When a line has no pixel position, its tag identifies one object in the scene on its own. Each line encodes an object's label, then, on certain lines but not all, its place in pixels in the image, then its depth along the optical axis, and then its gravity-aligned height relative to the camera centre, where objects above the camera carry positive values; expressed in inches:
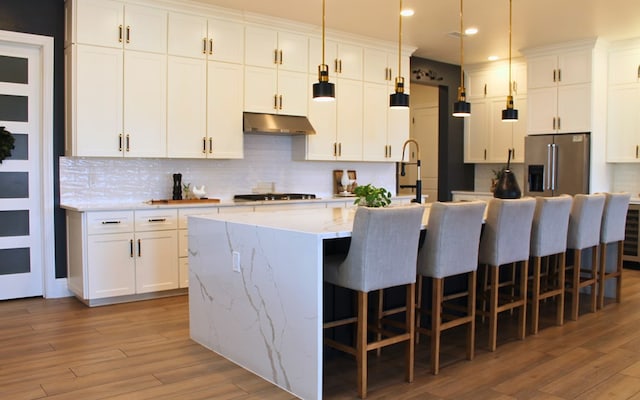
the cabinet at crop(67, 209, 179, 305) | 189.0 -27.0
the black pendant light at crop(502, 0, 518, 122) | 207.6 +24.7
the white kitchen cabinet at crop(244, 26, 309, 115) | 232.4 +46.0
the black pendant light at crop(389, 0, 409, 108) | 174.8 +25.5
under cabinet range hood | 229.3 +22.7
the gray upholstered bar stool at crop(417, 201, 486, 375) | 131.8 -16.9
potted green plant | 141.6 -4.7
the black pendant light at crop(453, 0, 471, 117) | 198.0 +25.3
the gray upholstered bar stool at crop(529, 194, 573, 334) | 163.3 -16.9
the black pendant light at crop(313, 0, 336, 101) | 159.0 +26.1
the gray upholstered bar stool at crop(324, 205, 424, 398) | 115.2 -17.8
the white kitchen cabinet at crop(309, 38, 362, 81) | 252.4 +56.5
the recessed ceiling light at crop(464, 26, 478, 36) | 252.3 +68.3
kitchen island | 112.2 -26.0
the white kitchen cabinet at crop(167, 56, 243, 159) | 213.0 +27.2
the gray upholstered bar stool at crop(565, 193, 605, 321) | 178.9 -16.1
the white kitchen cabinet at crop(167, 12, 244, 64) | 211.9 +55.0
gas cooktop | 231.5 -8.2
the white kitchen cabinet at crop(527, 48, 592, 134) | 275.9 +45.2
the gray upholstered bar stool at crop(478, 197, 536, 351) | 148.3 -16.1
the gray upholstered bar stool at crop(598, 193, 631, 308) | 193.3 -18.6
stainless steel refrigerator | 274.7 +7.9
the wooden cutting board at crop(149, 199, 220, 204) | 212.4 -9.4
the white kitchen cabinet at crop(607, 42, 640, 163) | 273.6 +37.1
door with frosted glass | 197.9 -0.7
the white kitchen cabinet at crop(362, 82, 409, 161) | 275.6 +26.6
